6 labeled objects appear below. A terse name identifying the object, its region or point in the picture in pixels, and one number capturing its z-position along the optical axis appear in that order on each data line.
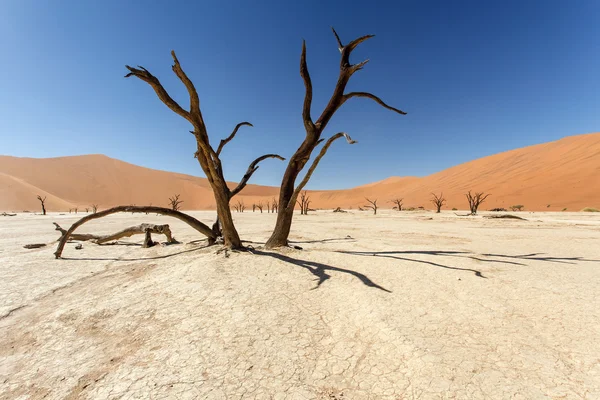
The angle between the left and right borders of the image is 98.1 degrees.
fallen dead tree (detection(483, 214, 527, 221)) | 14.88
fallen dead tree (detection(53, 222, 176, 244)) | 5.29
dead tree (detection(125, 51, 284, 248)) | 3.56
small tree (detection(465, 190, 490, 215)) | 21.30
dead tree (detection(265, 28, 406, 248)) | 4.40
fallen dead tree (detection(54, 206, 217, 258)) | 4.19
